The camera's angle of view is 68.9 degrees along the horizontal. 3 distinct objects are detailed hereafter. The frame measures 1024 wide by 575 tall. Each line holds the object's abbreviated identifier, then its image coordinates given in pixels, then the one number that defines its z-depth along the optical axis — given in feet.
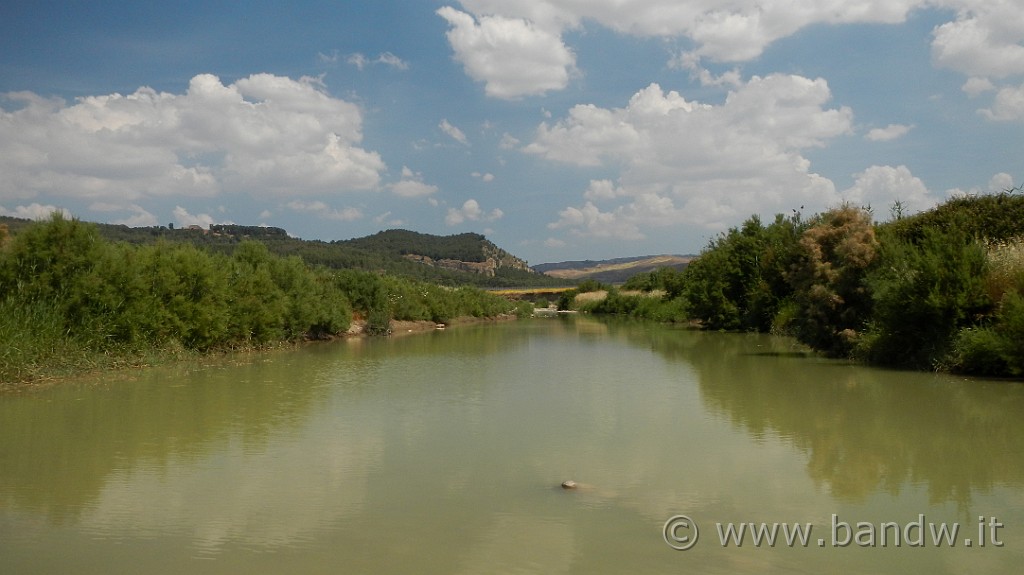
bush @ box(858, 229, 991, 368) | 58.18
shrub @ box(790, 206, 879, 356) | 73.82
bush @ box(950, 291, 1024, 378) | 51.49
